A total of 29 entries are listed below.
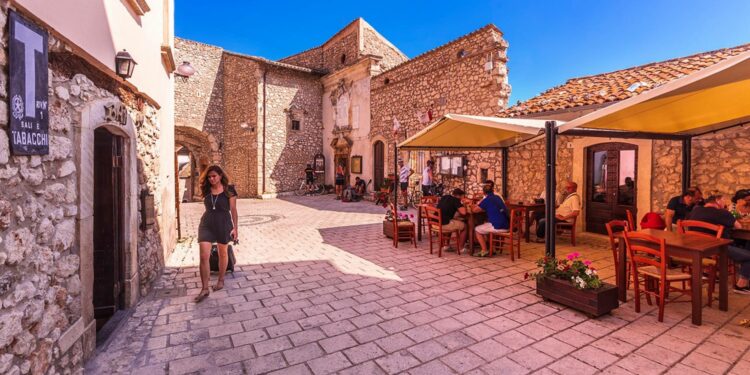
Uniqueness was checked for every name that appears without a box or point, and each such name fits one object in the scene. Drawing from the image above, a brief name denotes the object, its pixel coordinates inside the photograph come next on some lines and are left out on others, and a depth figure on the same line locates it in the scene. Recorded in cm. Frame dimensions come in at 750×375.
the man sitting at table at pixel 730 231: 399
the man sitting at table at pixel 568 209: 654
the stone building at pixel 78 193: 185
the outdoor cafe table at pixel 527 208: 680
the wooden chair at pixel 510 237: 534
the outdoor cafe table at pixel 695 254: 325
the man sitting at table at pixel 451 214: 590
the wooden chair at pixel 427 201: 769
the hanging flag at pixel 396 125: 1341
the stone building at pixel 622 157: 584
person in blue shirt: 548
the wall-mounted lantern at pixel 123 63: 338
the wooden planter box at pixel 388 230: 700
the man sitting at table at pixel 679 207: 507
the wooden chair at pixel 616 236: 389
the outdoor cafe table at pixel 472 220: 582
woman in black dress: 408
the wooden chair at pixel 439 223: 571
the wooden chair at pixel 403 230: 651
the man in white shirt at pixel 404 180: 1191
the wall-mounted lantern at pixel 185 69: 772
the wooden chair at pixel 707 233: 368
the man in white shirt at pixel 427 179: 1092
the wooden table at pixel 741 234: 398
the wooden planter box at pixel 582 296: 339
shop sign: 181
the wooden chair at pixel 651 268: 329
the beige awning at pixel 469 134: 495
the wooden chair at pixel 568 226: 655
